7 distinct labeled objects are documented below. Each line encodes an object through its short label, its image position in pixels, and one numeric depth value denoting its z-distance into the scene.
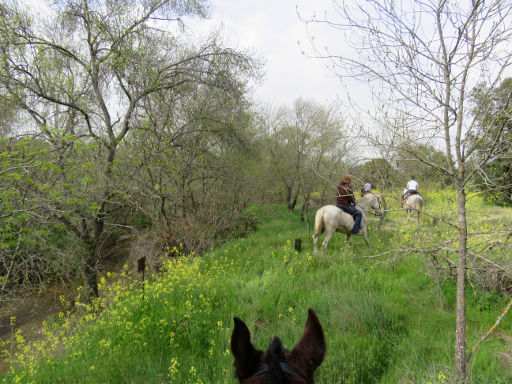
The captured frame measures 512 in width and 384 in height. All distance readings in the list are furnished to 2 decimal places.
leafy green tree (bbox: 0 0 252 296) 7.18
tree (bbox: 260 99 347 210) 12.97
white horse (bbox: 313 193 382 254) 7.75
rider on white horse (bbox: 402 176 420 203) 10.81
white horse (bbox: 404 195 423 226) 10.24
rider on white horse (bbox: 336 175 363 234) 7.98
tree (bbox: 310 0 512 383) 2.24
